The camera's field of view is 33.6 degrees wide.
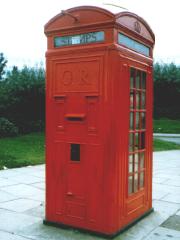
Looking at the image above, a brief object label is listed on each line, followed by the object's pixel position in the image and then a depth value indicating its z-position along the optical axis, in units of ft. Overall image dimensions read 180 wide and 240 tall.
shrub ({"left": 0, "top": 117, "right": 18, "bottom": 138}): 43.21
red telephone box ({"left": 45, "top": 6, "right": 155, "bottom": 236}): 11.72
